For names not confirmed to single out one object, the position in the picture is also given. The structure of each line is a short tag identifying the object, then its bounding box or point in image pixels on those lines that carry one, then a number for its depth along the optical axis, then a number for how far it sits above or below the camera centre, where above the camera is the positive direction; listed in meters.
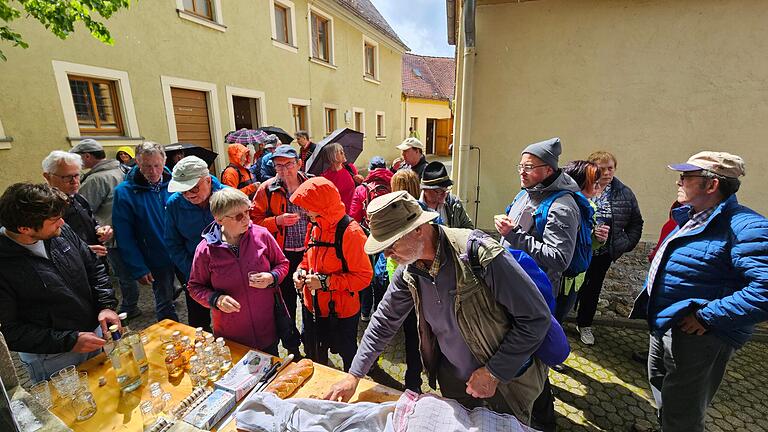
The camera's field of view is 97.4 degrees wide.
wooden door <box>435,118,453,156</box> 25.36 +0.27
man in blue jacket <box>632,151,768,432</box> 1.75 -0.85
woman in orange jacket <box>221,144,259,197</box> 4.91 -0.46
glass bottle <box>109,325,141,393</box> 1.74 -1.16
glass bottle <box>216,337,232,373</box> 1.88 -1.20
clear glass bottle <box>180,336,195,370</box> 1.93 -1.21
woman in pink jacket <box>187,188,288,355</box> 2.17 -0.86
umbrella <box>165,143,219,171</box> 5.52 -0.19
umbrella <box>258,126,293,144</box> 8.58 +0.16
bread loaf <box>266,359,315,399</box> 1.65 -1.19
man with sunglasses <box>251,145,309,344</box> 3.25 -0.70
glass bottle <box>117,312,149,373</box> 1.82 -1.11
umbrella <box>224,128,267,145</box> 7.00 +0.06
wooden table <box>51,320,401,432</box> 1.55 -1.25
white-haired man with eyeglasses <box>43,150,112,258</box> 2.92 -0.50
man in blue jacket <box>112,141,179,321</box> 3.29 -0.71
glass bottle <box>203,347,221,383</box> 1.82 -1.19
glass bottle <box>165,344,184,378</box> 1.85 -1.20
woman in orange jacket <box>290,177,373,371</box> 2.40 -0.87
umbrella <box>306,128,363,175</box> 4.52 -0.16
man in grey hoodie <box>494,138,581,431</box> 2.30 -0.62
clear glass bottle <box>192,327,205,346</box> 2.04 -1.17
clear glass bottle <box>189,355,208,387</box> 1.78 -1.21
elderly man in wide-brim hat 1.45 -0.80
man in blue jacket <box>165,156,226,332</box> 2.79 -0.61
